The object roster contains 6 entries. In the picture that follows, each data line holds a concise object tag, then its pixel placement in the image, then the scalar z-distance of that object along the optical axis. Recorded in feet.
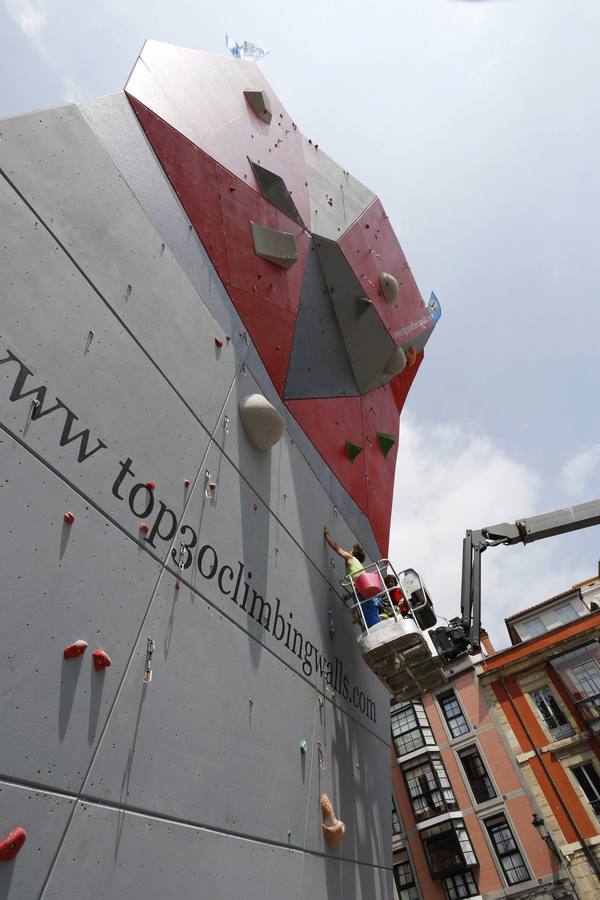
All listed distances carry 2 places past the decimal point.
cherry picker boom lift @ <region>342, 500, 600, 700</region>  19.35
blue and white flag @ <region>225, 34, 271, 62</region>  27.30
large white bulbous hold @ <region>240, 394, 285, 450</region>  18.20
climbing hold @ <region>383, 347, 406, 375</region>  32.12
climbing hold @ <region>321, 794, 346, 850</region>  16.67
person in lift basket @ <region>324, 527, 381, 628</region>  21.20
